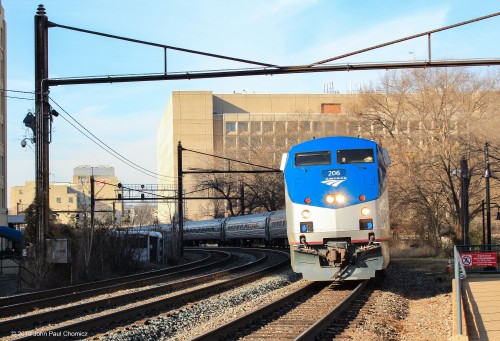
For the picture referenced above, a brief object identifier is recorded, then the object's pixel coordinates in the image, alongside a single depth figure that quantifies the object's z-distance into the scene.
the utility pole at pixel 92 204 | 24.71
